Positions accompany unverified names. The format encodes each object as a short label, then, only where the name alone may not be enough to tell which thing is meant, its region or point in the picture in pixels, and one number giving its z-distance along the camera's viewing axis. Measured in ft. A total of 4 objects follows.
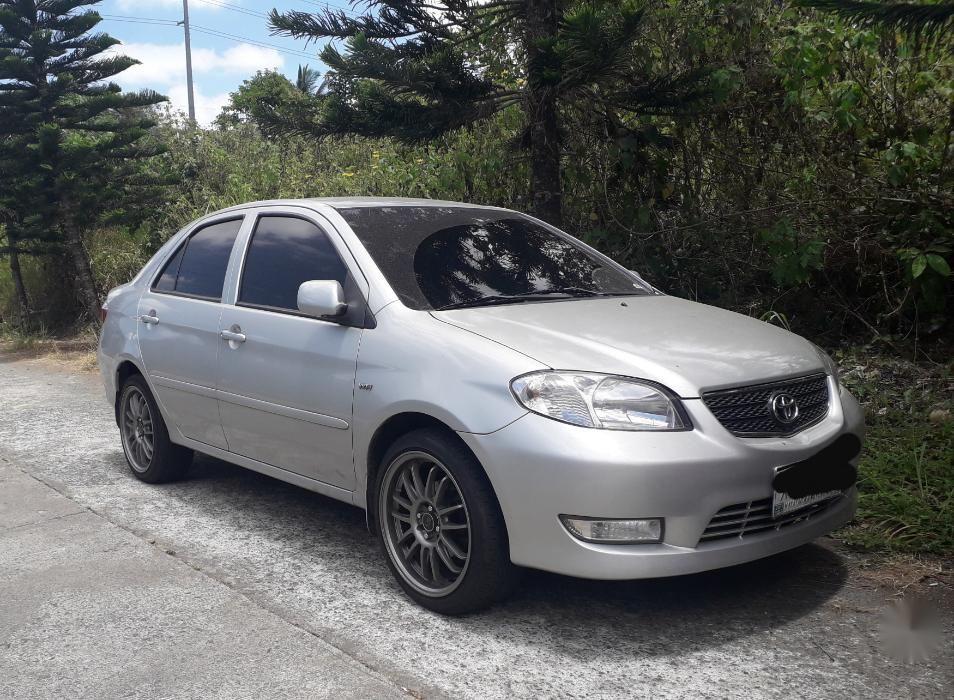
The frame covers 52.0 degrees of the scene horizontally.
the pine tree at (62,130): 45.34
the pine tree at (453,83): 24.14
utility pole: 132.57
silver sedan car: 11.76
